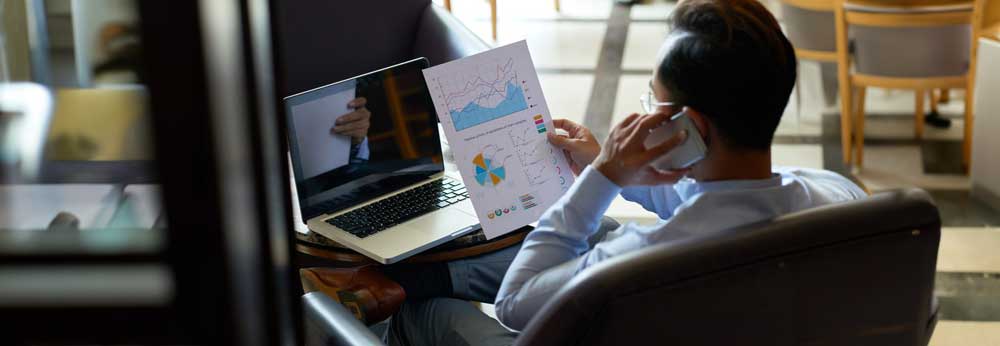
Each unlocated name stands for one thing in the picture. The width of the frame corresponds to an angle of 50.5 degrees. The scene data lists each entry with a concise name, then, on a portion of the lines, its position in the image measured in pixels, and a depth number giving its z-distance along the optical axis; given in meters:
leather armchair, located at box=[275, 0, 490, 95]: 2.89
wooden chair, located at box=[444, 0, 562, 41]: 4.96
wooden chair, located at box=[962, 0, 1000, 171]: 3.24
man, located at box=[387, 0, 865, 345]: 1.32
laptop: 1.81
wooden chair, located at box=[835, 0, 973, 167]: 3.31
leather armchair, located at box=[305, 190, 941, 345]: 1.09
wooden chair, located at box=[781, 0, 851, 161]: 3.69
